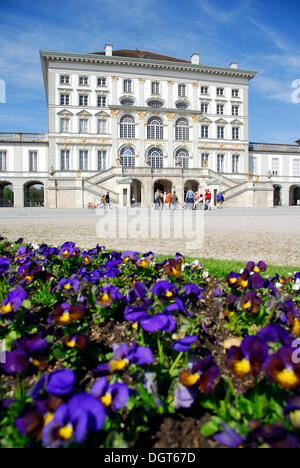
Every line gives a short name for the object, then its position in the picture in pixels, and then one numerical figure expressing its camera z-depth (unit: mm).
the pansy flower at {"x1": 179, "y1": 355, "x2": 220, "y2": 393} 1345
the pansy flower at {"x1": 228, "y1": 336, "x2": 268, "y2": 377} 1305
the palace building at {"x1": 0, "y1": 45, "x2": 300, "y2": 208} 40000
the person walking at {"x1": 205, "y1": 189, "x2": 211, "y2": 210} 25094
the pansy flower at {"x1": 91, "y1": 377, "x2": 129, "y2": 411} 1203
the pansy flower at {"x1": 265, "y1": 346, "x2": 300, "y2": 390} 1198
